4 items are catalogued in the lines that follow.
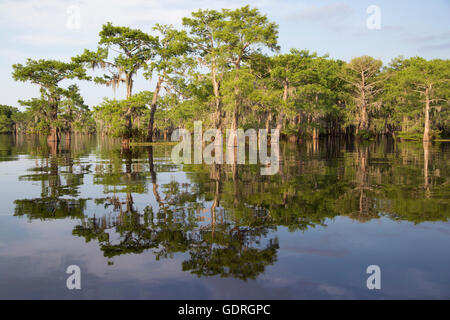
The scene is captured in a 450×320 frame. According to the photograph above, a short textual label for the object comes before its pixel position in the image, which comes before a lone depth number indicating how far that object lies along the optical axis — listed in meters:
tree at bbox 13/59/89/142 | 45.25
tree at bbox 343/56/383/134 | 60.41
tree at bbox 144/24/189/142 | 39.84
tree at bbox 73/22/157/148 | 40.31
